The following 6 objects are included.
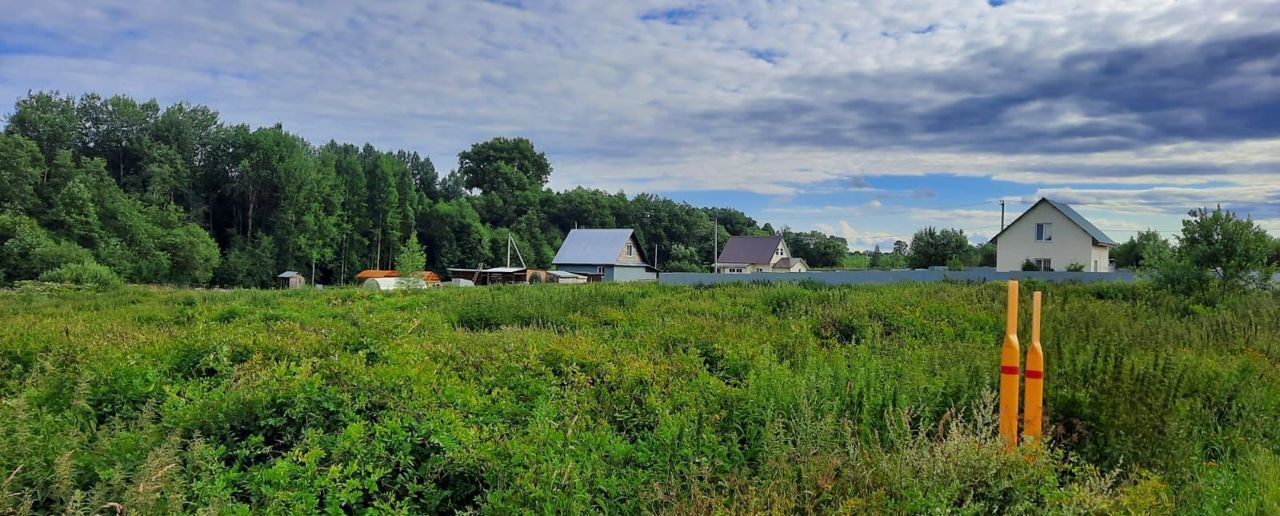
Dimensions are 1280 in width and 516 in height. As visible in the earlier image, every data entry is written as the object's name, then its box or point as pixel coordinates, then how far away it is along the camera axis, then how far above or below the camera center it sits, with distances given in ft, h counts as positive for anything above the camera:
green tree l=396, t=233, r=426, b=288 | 136.26 -0.75
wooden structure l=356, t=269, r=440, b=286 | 145.95 -4.14
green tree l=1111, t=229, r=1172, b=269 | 137.69 +5.47
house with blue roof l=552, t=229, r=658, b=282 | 161.07 +1.37
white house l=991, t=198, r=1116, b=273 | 115.24 +5.69
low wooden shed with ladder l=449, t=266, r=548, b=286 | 152.74 -3.58
